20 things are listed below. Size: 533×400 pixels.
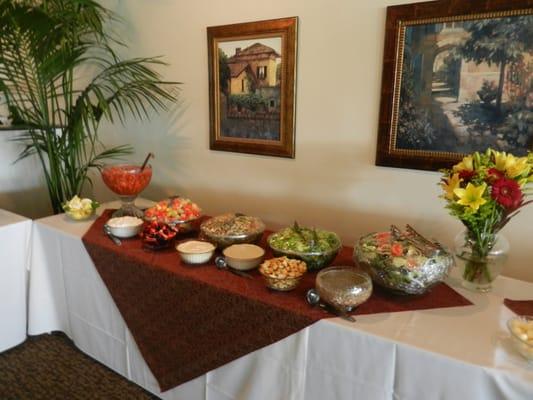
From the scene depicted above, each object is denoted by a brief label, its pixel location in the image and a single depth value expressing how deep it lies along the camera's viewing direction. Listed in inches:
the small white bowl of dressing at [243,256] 54.3
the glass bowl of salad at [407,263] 45.2
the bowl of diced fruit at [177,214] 66.1
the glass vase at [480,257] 47.3
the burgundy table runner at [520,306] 44.7
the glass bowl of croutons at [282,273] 48.0
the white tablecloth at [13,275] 73.6
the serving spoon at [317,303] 44.3
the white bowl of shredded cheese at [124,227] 66.9
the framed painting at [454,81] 52.2
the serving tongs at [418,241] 46.6
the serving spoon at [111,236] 65.1
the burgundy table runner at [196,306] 46.6
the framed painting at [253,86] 71.3
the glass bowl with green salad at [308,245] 53.1
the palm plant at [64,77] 77.3
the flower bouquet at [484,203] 42.7
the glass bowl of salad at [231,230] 60.1
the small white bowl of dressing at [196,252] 56.5
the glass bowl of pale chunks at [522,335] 36.1
